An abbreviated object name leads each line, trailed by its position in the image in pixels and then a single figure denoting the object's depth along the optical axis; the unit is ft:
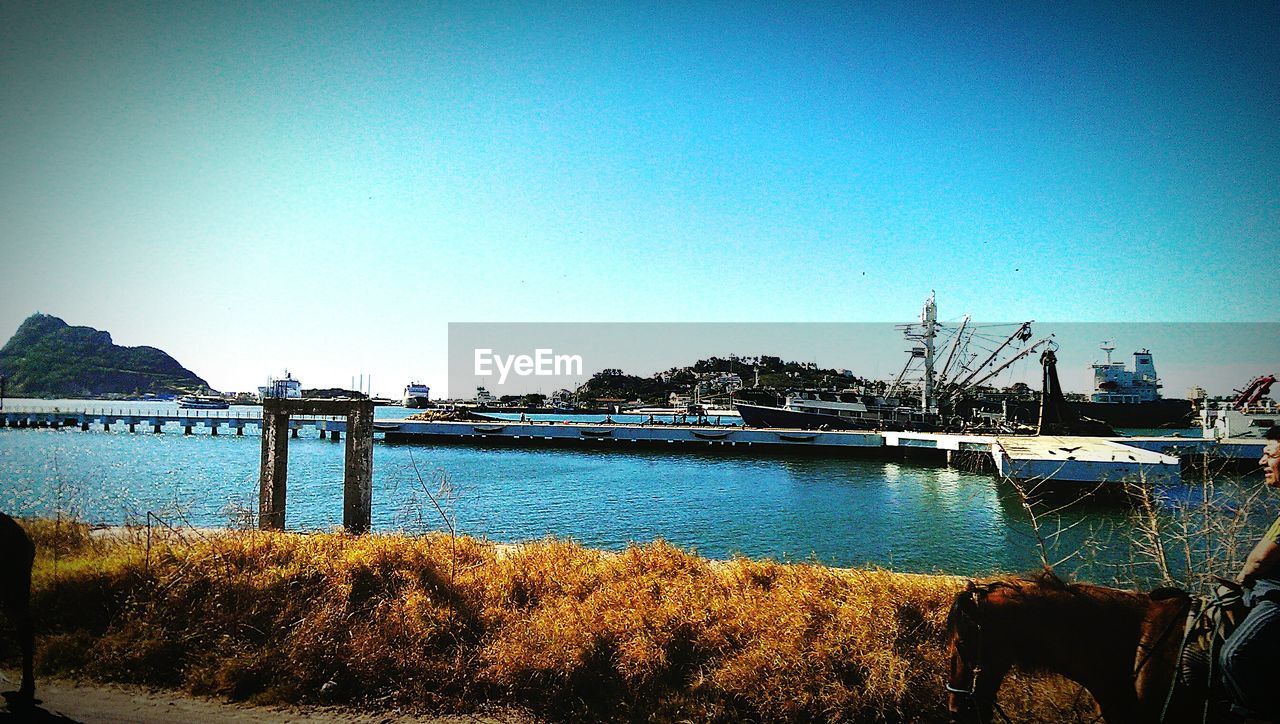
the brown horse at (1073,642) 11.98
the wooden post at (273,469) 33.65
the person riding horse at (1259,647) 10.29
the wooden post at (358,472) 32.58
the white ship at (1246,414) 141.18
